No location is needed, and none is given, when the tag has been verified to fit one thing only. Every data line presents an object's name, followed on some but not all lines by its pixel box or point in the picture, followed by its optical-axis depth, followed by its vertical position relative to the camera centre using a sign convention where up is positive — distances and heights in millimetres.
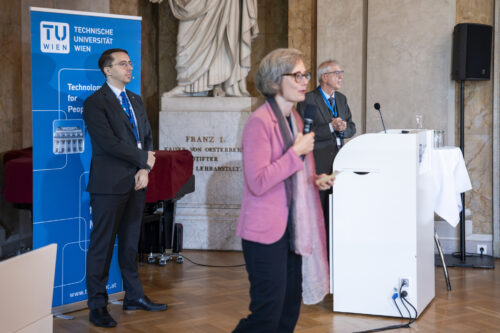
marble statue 6824 +1126
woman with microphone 2574 -228
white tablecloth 5367 -335
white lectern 4297 -520
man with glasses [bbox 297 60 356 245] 4961 +218
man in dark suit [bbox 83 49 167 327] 4203 -117
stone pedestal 6789 -187
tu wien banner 4332 +116
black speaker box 6145 +946
